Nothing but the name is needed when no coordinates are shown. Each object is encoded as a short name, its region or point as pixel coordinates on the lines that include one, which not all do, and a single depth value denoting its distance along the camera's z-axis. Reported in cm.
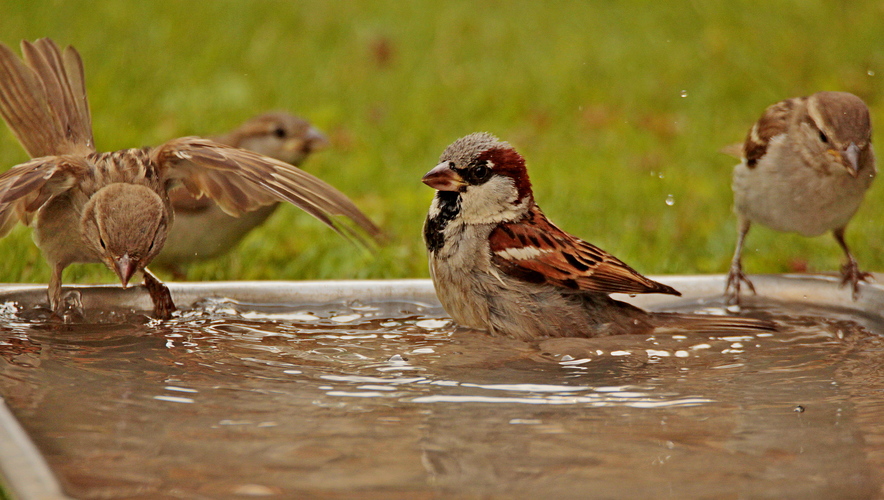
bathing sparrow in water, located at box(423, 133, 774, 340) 714
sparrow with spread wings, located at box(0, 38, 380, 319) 702
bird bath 413
